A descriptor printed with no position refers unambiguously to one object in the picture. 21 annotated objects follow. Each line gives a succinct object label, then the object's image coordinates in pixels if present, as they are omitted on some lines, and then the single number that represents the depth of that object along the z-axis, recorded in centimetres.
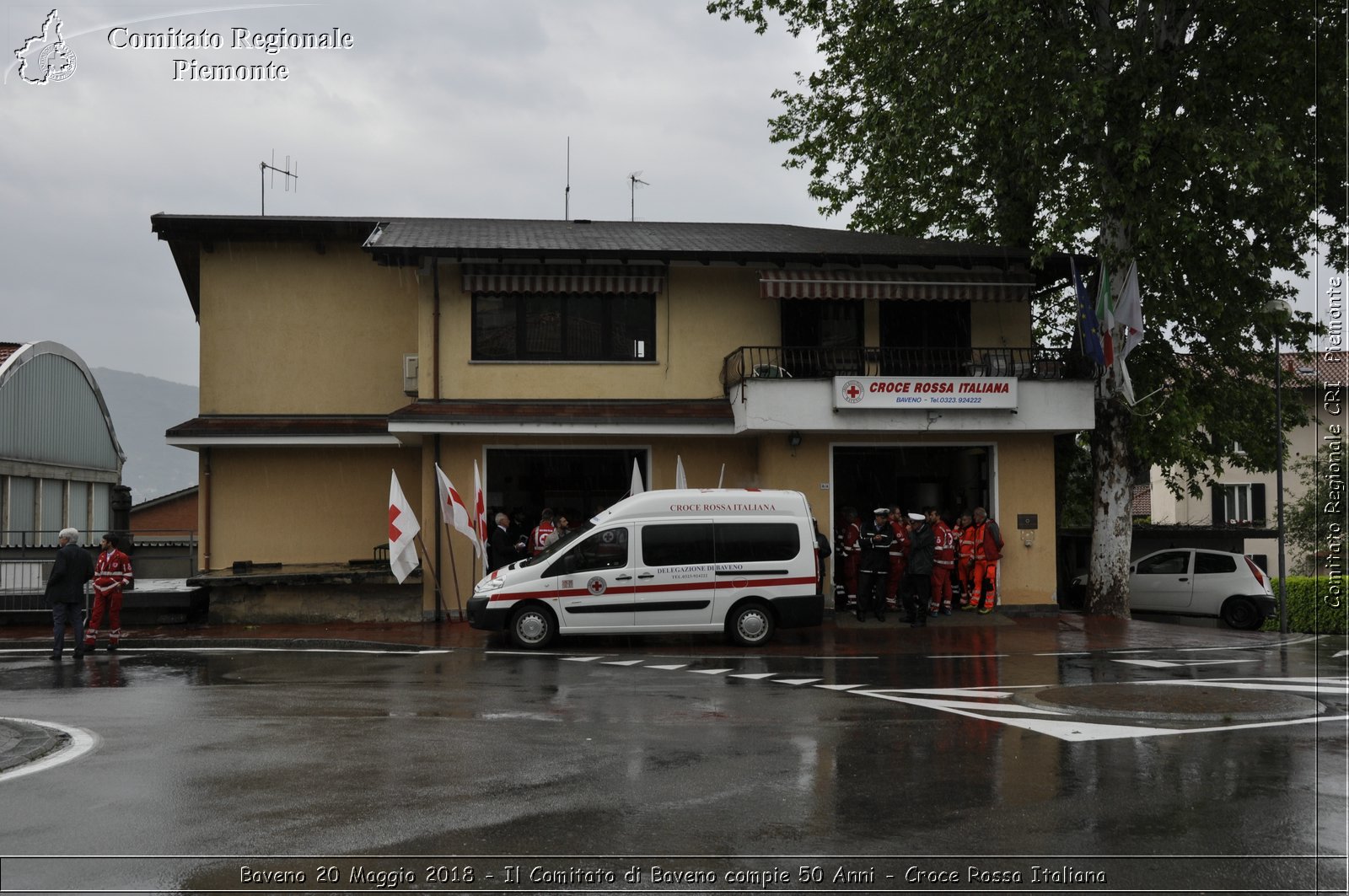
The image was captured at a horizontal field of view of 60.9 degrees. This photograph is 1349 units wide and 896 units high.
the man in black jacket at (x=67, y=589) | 1516
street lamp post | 1827
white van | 1595
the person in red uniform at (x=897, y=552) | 1961
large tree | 1906
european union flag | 2027
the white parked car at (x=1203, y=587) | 2156
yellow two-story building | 2006
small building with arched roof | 3136
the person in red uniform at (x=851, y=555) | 2031
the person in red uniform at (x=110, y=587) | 1622
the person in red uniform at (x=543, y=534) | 1898
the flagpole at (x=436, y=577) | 2002
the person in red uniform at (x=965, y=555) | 2014
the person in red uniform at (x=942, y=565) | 1953
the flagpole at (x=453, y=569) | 2042
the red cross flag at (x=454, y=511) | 1911
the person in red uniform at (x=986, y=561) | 1991
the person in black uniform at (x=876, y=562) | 1898
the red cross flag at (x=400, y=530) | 1862
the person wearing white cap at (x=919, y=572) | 1853
